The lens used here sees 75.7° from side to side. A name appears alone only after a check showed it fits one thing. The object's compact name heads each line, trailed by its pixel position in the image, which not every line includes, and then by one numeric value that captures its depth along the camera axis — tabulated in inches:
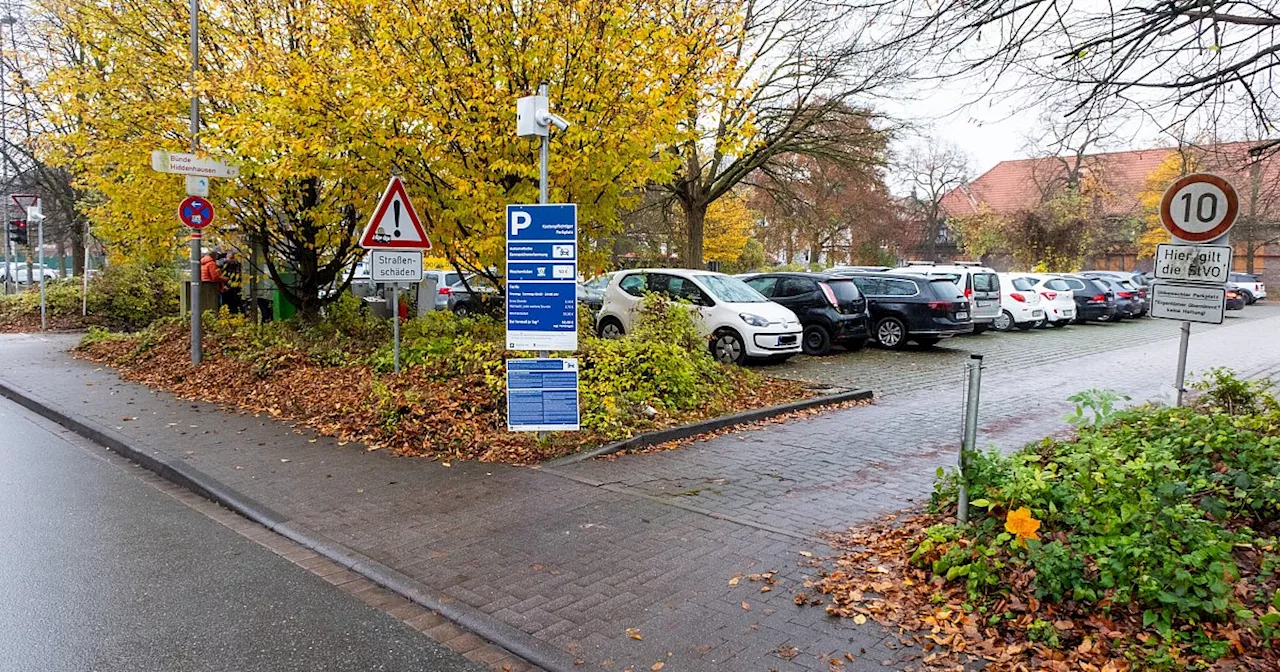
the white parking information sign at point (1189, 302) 286.2
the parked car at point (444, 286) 909.2
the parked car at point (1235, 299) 1413.6
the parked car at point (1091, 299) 1045.8
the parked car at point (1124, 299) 1102.4
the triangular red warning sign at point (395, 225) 342.0
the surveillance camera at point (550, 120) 290.5
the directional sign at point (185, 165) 425.4
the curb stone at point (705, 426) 292.5
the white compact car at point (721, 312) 521.7
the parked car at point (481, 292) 438.9
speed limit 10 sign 278.5
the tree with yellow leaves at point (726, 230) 1408.7
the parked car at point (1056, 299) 952.9
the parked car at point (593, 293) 775.7
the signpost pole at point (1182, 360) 299.9
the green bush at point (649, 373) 322.3
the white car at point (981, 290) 791.7
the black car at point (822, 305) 616.4
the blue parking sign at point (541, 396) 298.7
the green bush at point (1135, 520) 146.9
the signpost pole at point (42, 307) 758.2
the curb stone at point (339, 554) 153.4
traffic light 811.4
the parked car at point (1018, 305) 911.0
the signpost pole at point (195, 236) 444.8
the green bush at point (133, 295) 802.8
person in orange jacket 619.2
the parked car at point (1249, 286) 1638.8
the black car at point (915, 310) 655.1
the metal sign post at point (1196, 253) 281.3
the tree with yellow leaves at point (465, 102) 347.9
